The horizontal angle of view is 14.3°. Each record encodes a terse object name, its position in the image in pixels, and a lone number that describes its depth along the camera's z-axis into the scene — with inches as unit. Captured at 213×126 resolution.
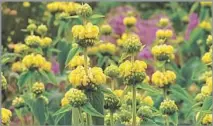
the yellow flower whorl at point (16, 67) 166.3
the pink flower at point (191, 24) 236.7
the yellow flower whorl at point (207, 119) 108.9
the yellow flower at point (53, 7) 173.0
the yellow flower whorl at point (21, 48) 141.6
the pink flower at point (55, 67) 187.4
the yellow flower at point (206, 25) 200.4
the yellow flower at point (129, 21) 170.3
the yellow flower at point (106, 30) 165.1
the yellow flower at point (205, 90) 107.1
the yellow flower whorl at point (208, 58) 120.2
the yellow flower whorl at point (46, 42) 153.8
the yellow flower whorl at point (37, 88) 129.5
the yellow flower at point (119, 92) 113.9
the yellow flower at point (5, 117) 97.8
